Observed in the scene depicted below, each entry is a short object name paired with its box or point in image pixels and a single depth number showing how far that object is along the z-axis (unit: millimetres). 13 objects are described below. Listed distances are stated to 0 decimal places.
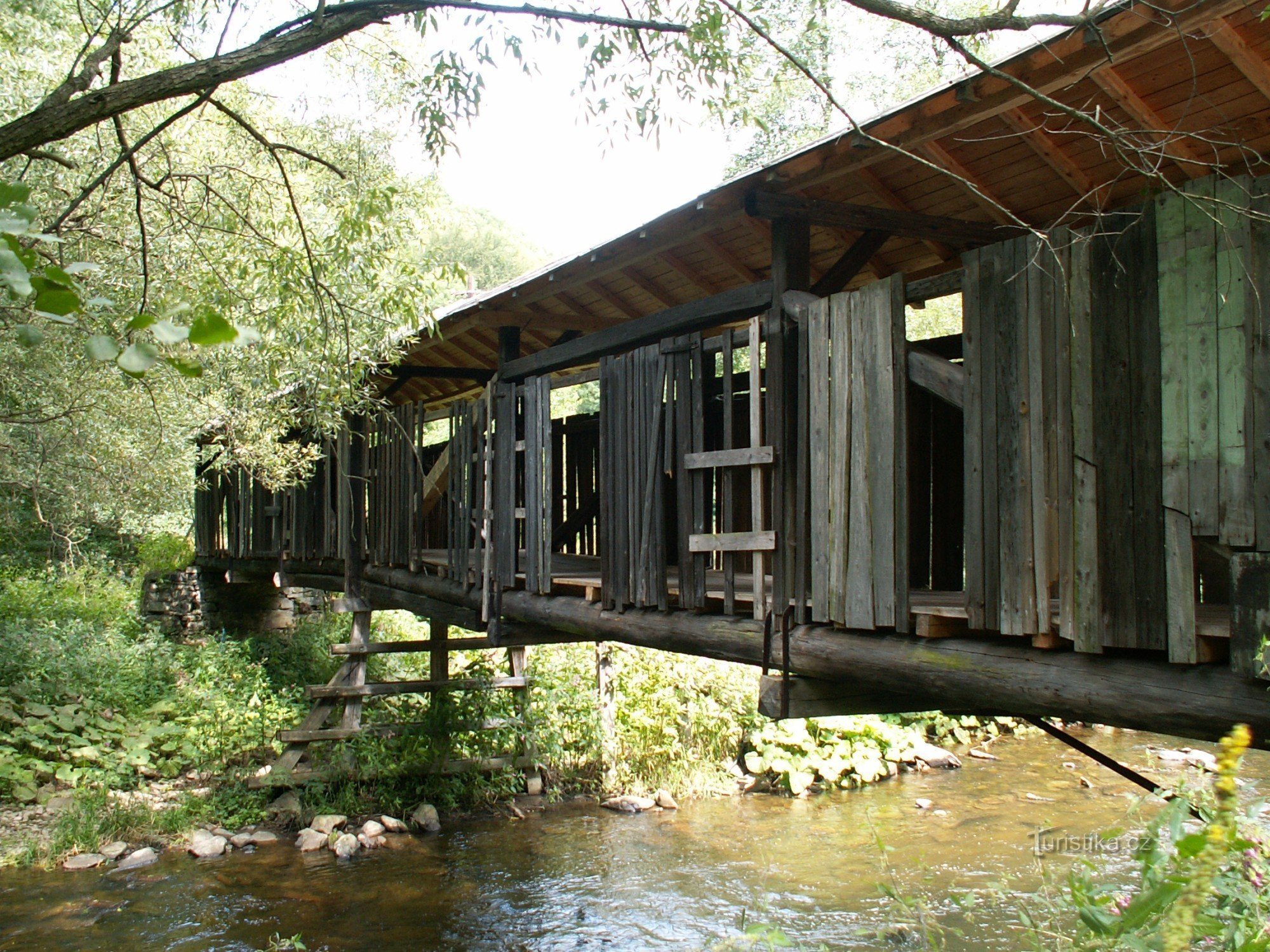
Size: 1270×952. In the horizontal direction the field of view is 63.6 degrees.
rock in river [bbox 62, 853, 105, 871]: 8008
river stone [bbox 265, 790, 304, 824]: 9195
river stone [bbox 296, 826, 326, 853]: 8594
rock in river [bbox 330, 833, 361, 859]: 8438
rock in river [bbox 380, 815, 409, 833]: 9039
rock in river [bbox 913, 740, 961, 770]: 10711
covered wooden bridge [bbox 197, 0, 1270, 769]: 2939
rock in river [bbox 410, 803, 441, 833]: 9148
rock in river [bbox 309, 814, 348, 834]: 8875
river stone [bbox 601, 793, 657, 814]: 9570
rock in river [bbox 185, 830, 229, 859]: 8406
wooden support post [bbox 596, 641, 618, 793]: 10312
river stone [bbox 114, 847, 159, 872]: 8141
